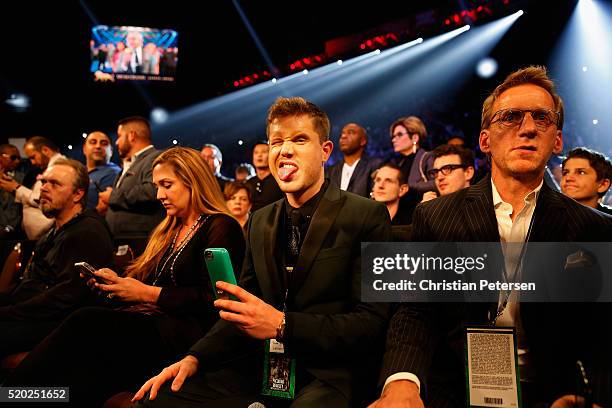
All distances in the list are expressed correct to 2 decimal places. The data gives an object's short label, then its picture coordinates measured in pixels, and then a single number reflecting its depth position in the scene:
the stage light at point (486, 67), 8.52
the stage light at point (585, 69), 7.19
